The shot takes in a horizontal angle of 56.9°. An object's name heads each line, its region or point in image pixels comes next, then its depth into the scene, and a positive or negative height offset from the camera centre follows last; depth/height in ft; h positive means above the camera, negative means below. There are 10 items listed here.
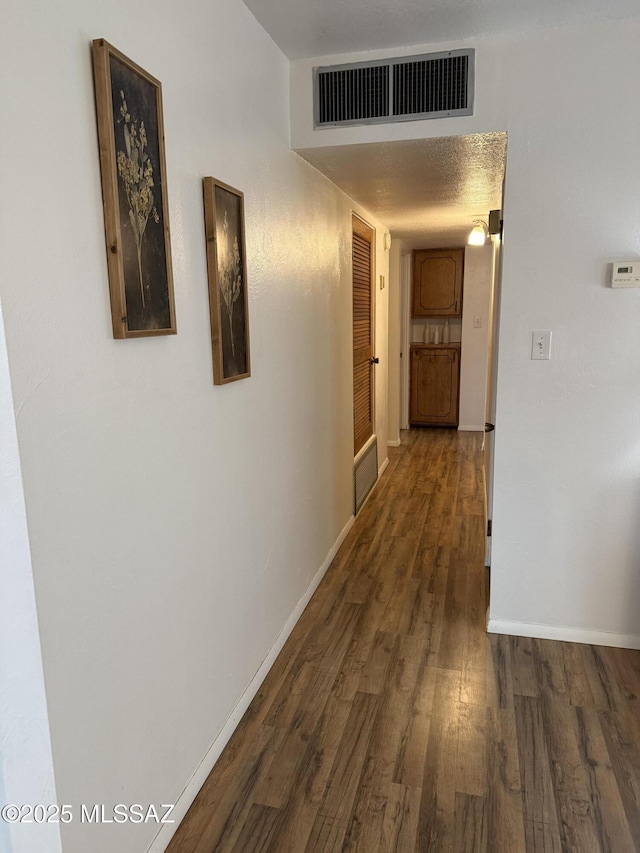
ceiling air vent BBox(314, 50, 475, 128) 7.45 +2.85
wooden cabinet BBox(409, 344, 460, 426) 22.38 -2.68
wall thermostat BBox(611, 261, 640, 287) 7.29 +0.43
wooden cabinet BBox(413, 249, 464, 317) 21.59 +1.09
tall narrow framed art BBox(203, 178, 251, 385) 5.65 +0.36
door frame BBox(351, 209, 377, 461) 13.85 -0.78
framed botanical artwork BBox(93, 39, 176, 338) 3.98 +0.88
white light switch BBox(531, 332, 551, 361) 7.79 -0.47
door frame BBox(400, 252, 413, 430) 21.97 -0.77
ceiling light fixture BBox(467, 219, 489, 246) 14.35 +1.85
